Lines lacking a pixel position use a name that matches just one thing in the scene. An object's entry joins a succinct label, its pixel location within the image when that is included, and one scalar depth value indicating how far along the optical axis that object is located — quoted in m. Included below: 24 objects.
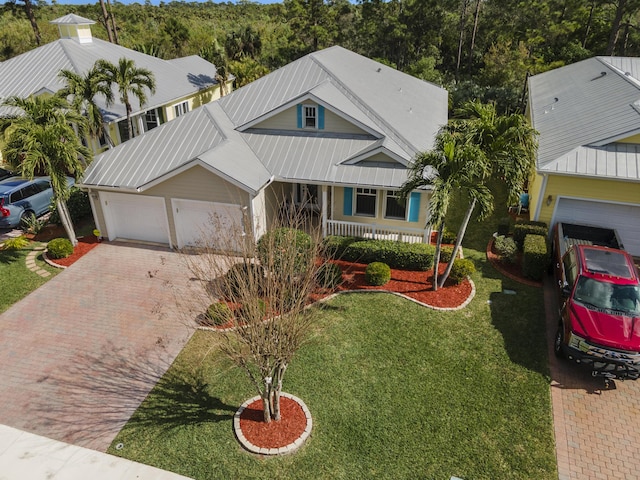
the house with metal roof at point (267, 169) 17.19
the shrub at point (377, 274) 15.53
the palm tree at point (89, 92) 20.03
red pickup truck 11.05
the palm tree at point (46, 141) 15.59
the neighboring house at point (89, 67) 24.89
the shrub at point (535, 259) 15.53
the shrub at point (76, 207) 20.31
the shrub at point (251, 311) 8.88
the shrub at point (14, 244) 18.27
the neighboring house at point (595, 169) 16.55
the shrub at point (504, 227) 18.80
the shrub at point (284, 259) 9.34
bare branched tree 9.04
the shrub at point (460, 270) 15.62
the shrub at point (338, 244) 17.12
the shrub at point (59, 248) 17.55
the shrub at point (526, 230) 17.06
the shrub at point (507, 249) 16.73
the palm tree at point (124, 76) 21.28
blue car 19.55
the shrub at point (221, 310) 10.01
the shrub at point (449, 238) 18.77
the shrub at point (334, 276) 14.88
